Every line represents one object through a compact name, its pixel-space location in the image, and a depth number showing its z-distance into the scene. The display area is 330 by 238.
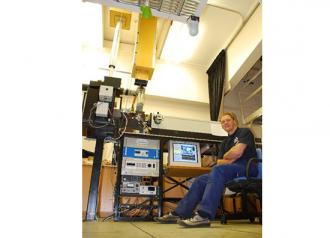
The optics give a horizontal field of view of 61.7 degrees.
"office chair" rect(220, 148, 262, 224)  2.33
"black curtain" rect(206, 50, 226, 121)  5.30
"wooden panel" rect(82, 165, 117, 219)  3.55
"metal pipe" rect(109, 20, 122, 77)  4.04
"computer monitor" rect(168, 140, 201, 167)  3.09
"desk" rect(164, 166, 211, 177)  3.08
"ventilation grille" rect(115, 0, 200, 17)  1.31
